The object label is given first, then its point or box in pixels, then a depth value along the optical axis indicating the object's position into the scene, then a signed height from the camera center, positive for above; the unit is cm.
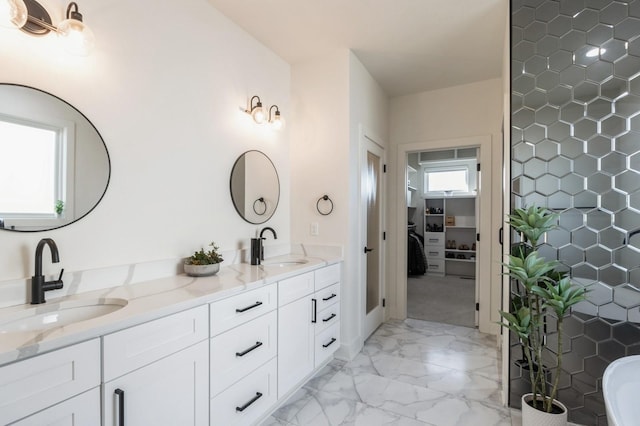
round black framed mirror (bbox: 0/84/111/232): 129 +23
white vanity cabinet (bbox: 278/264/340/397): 202 -79
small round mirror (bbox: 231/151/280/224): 245 +22
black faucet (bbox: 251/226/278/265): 237 -28
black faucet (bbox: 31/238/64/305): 128 -25
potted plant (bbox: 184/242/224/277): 185 -30
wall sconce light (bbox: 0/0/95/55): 131 +80
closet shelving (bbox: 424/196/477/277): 646 -49
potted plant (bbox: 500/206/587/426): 161 -47
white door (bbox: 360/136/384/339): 312 -18
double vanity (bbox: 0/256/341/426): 94 -55
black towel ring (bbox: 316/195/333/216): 286 +10
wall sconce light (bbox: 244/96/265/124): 252 +82
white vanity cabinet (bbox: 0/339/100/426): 87 -52
